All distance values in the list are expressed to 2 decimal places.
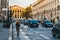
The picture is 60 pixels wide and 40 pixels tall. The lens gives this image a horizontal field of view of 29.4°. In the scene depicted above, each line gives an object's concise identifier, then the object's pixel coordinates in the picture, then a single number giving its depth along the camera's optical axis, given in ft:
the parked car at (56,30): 30.73
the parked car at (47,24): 74.31
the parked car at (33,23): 73.19
